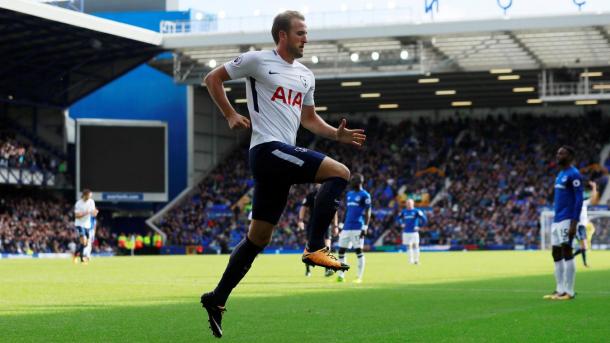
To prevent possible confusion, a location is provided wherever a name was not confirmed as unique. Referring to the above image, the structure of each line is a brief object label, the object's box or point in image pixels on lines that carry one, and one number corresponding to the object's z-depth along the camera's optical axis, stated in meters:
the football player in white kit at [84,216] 33.81
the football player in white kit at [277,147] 8.52
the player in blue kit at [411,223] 34.81
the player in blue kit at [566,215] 15.23
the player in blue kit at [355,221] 23.11
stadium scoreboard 60.25
